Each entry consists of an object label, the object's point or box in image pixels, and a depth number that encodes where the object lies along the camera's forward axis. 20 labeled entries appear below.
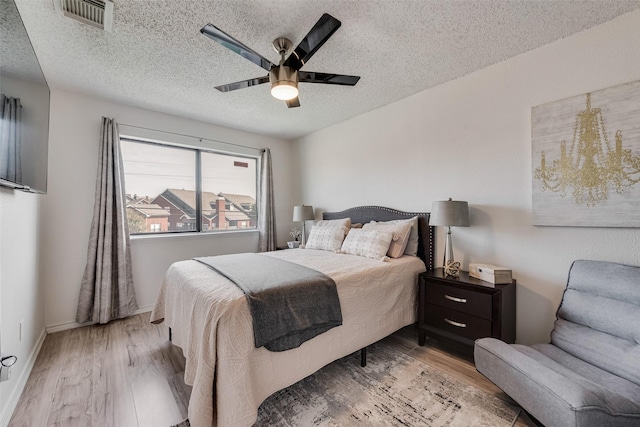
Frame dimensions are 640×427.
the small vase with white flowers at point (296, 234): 4.53
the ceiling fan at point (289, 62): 1.49
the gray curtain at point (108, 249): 2.80
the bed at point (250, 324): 1.30
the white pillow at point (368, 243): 2.57
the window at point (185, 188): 3.31
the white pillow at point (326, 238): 3.06
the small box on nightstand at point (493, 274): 2.03
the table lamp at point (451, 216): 2.25
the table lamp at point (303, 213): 4.02
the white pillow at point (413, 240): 2.71
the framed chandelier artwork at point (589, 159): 1.70
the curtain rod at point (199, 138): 3.17
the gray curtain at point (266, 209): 4.20
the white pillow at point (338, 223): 3.25
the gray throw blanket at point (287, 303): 1.47
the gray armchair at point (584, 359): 1.16
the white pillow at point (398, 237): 2.60
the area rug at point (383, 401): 1.51
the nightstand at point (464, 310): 1.91
